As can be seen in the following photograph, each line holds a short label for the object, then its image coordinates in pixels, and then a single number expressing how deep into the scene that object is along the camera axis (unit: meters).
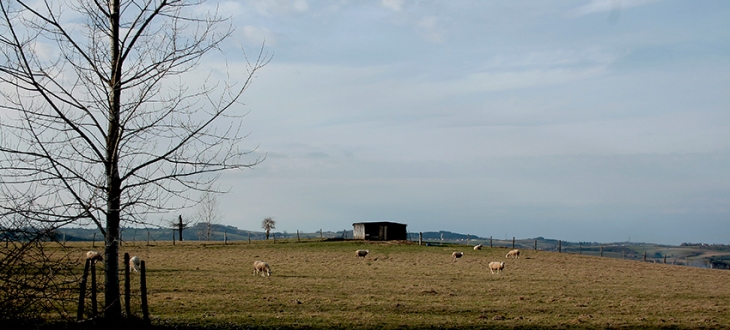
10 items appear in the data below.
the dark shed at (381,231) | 72.81
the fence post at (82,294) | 11.73
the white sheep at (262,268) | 31.97
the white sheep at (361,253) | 48.97
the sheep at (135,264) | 32.41
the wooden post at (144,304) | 13.80
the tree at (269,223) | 97.56
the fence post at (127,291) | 13.48
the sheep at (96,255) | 33.34
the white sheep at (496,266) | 36.53
